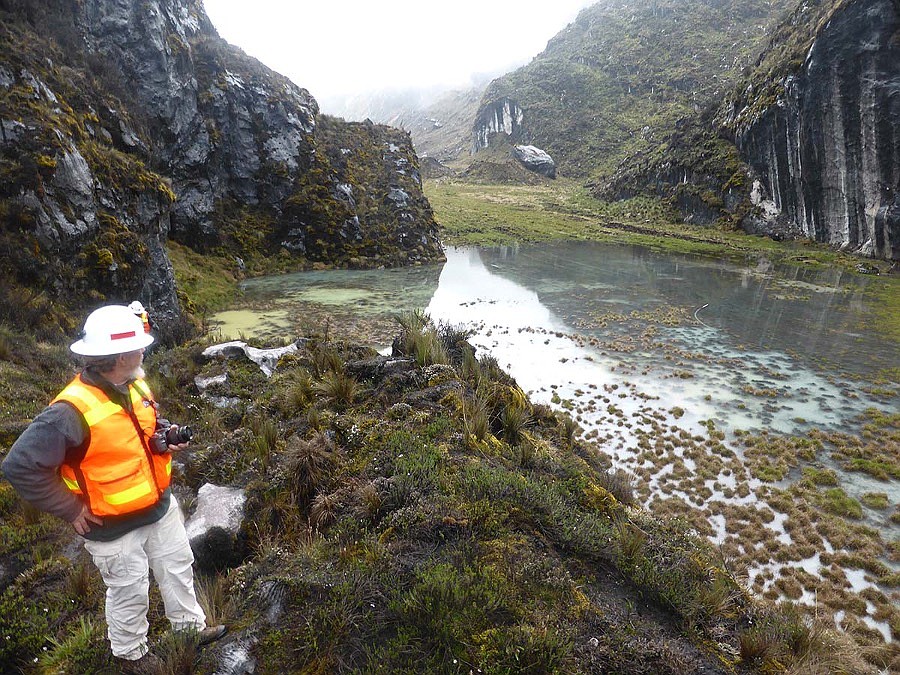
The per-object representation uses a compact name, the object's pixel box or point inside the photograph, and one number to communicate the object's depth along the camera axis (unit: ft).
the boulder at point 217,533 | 14.07
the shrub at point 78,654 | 9.36
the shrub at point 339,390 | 23.59
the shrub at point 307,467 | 16.63
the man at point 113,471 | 8.07
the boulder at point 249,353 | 32.71
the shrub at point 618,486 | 23.31
